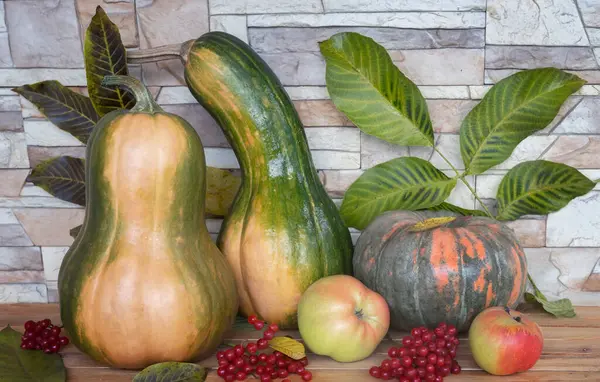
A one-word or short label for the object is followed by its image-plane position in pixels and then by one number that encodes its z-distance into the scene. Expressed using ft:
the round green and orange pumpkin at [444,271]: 2.88
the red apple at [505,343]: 2.60
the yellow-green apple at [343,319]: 2.75
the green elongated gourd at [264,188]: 3.09
